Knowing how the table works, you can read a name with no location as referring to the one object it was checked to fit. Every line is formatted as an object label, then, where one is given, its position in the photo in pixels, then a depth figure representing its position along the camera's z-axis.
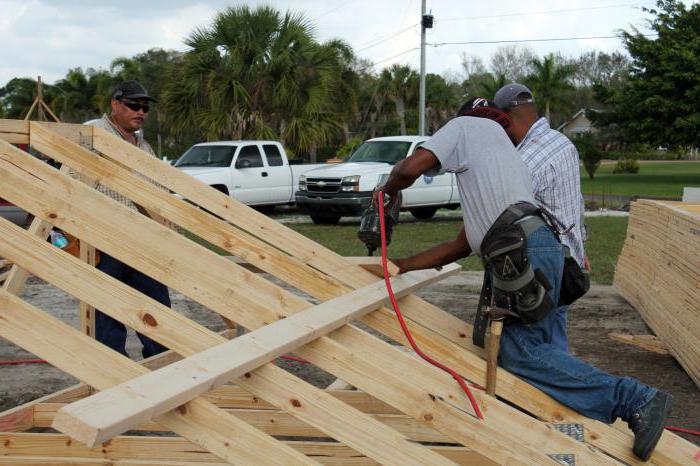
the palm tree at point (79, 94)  58.34
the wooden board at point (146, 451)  4.39
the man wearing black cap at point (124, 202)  5.93
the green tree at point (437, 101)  60.41
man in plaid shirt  4.61
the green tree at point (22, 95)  62.03
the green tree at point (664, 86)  38.75
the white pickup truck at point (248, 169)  19.40
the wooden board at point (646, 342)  7.39
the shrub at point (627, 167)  52.50
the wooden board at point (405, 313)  4.05
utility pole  31.03
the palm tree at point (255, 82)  26.03
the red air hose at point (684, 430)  5.30
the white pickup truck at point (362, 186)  18.00
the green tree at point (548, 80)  65.00
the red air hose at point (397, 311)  3.96
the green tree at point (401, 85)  56.34
